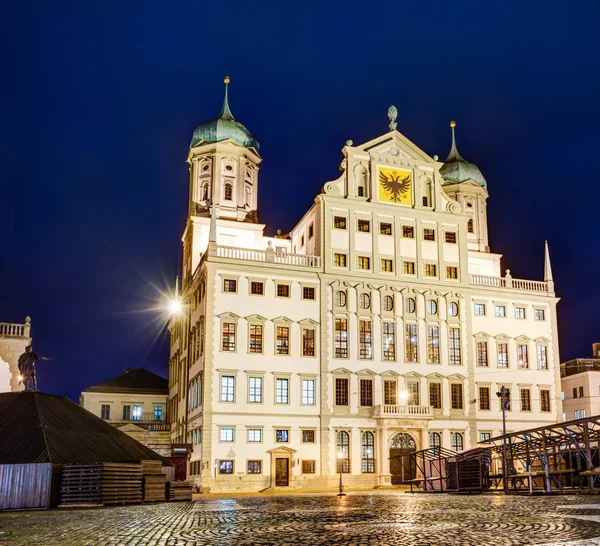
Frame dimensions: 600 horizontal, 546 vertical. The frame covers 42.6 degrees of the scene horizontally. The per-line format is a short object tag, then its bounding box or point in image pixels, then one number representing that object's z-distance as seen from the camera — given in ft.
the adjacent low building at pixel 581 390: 239.09
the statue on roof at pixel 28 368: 112.78
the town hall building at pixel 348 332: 176.55
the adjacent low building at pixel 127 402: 238.07
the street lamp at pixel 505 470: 118.50
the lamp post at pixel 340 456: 171.73
